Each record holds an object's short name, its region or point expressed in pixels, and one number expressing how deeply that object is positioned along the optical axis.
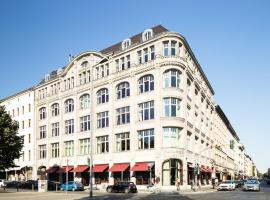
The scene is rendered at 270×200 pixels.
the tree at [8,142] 27.04
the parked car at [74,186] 30.32
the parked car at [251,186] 29.82
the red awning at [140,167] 29.82
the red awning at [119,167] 31.53
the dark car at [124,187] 25.62
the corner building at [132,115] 30.06
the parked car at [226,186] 31.11
